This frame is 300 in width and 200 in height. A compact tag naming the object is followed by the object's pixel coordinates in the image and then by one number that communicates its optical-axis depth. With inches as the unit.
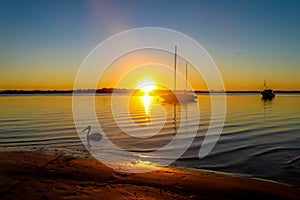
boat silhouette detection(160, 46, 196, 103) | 3169.3
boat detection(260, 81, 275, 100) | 4586.6
